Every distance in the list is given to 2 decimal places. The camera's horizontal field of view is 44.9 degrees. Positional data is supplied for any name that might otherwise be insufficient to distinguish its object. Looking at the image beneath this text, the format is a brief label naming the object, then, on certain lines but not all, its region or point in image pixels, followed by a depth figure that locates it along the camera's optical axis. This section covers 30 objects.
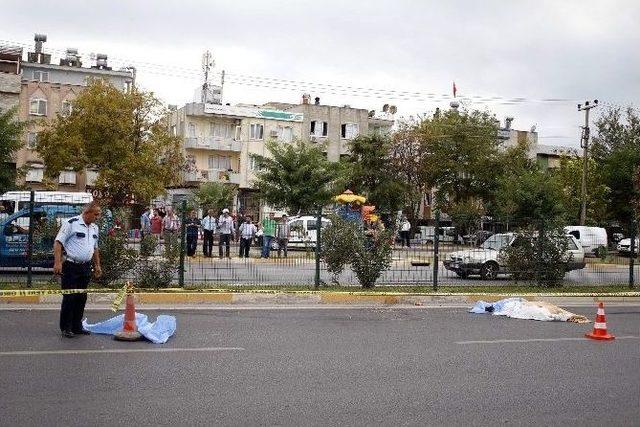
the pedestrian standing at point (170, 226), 15.96
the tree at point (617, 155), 58.09
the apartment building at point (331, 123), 67.50
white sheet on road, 13.77
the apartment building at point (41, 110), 56.25
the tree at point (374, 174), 54.59
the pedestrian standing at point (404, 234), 17.70
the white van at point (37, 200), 17.39
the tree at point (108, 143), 43.50
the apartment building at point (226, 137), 61.34
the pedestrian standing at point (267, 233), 18.91
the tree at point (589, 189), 56.41
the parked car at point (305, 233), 17.33
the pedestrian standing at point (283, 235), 19.38
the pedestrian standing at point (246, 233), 20.36
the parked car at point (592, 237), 21.41
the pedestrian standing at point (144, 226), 15.66
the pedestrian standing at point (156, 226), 15.71
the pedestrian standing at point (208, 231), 19.02
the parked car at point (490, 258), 18.95
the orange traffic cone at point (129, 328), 9.88
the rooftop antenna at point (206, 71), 62.47
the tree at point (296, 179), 46.88
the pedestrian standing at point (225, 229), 20.38
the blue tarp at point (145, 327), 10.05
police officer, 10.15
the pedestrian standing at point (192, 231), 16.84
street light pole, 48.72
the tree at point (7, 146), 22.75
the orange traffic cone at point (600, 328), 11.54
